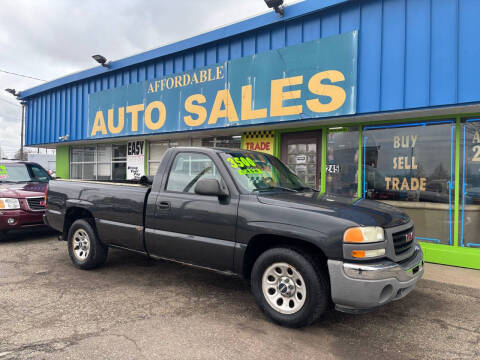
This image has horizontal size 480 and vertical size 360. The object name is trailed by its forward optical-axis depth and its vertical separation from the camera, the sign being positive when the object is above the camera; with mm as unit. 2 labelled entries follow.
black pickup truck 3115 -582
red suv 7082 -600
